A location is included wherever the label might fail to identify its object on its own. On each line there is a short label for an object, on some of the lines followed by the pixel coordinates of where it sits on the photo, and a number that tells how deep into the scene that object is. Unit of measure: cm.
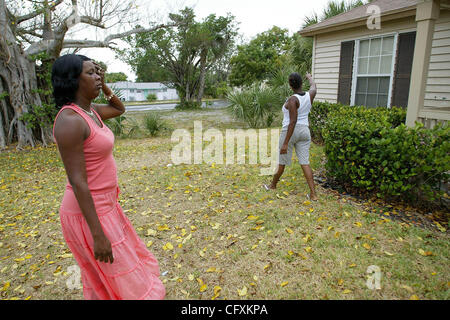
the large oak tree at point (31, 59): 888
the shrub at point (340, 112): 596
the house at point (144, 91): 5988
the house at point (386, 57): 457
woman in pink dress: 161
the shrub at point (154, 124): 1084
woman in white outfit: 415
